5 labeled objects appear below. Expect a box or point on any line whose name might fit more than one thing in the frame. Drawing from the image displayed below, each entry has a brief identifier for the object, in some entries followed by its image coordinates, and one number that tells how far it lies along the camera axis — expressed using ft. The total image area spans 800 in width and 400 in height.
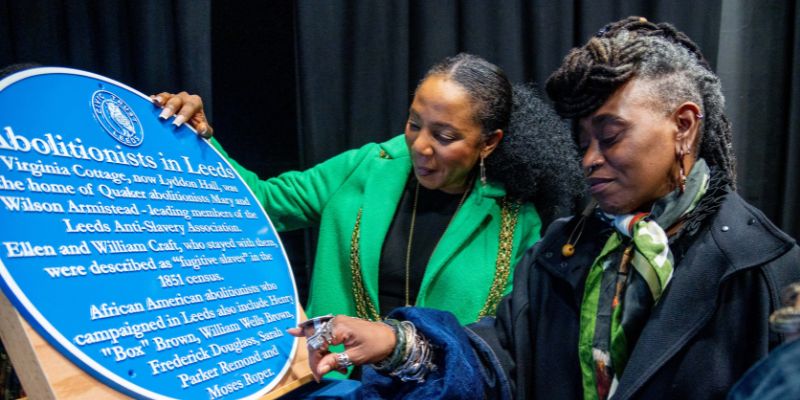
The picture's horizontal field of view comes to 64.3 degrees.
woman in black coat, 3.54
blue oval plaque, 2.69
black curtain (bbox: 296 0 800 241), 6.72
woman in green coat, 5.12
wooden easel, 2.52
